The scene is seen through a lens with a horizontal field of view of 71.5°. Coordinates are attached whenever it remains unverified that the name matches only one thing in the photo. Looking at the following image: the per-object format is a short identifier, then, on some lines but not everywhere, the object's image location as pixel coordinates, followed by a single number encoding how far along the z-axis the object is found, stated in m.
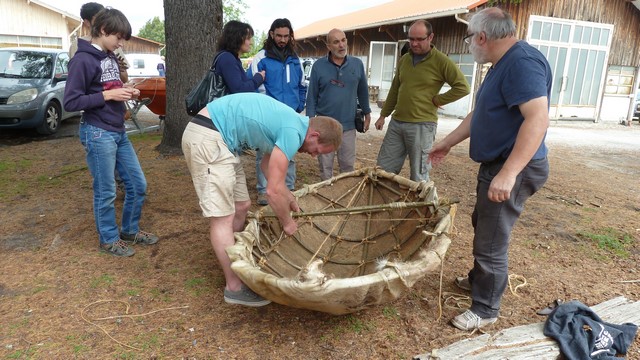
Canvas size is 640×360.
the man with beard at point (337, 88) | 4.46
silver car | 7.61
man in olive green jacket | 4.14
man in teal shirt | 2.42
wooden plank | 2.45
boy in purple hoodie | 3.01
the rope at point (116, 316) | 2.53
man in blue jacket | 4.34
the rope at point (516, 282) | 3.22
